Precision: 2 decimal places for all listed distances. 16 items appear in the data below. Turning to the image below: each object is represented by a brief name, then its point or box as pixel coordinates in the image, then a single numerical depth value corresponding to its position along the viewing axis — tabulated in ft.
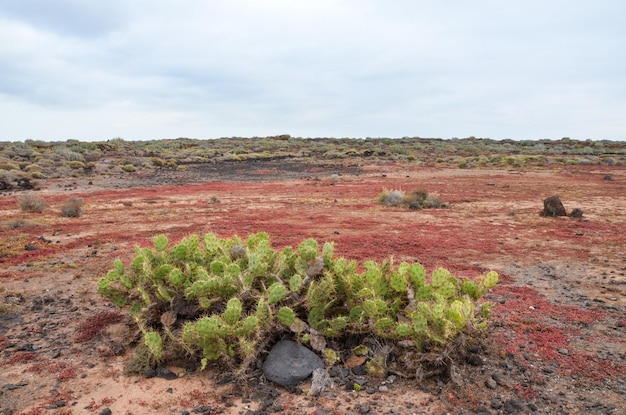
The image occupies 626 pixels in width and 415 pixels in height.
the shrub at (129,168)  138.83
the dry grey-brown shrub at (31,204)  61.57
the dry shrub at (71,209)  58.18
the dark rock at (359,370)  17.06
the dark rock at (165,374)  17.30
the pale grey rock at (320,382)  15.93
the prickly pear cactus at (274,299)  16.65
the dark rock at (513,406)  14.80
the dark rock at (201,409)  14.93
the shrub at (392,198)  68.23
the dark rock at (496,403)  15.03
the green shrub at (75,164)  137.90
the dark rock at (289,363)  16.55
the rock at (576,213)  54.75
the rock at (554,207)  56.39
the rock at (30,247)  38.19
